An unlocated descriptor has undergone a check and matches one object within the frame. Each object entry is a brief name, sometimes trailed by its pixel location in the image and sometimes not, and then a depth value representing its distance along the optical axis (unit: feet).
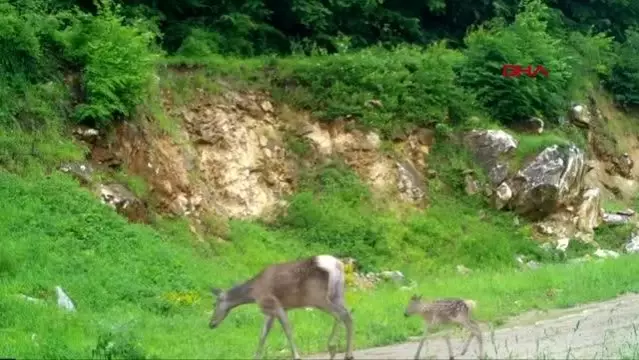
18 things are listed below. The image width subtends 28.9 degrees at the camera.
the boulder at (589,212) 113.60
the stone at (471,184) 110.42
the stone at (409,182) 107.04
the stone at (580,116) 127.54
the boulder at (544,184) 109.60
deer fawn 51.34
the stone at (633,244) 112.06
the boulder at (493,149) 110.83
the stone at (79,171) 81.06
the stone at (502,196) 109.40
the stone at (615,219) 118.62
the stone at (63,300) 64.59
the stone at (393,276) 89.33
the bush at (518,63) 116.57
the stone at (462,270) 94.64
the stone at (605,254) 103.58
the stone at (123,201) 81.41
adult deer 49.78
